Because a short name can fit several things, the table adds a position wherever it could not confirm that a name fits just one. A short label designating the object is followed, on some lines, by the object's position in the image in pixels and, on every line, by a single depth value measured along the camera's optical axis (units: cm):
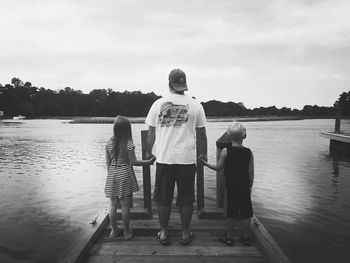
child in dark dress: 417
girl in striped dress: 434
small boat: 12581
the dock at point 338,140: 2003
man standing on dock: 394
